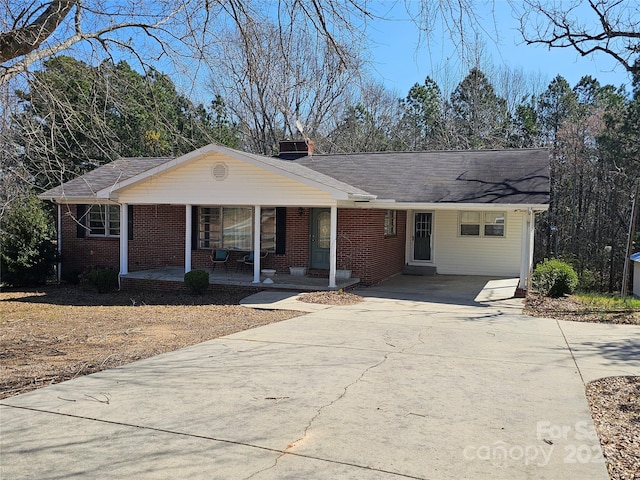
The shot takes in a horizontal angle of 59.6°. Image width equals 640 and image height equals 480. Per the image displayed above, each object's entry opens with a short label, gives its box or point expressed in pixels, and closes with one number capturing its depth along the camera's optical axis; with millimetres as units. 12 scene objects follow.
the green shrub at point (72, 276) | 18703
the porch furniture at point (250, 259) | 16734
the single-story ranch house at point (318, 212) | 14812
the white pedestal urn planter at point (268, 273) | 15823
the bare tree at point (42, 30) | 6723
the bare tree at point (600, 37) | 10734
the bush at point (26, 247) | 18000
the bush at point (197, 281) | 14867
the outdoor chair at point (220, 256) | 17109
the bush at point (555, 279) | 14148
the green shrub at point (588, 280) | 26805
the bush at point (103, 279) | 16375
